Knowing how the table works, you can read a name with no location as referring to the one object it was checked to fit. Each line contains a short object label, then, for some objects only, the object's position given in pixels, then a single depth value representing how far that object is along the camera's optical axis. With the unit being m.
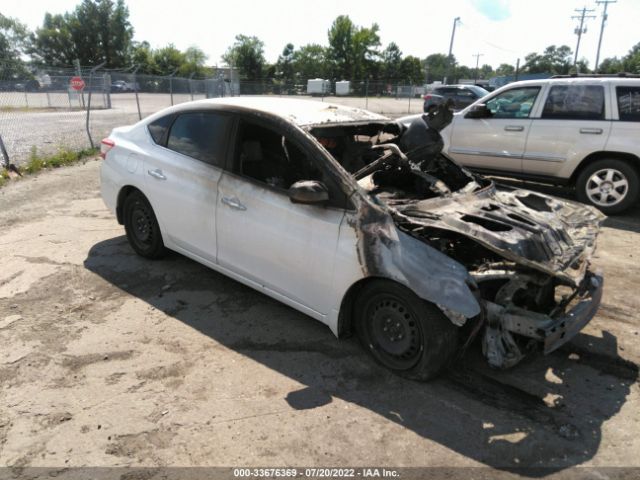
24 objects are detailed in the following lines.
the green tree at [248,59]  67.31
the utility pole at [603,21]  53.79
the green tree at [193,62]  72.84
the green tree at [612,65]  75.25
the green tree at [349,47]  73.38
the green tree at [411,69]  74.39
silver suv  6.89
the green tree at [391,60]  75.75
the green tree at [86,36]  71.38
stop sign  13.02
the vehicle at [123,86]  15.64
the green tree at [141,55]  74.88
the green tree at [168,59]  72.57
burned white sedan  2.97
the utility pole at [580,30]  60.06
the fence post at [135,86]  15.27
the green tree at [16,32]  67.81
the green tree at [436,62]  121.71
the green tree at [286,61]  74.94
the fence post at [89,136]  11.38
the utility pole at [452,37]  48.65
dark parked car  17.34
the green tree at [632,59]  69.11
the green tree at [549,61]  85.25
